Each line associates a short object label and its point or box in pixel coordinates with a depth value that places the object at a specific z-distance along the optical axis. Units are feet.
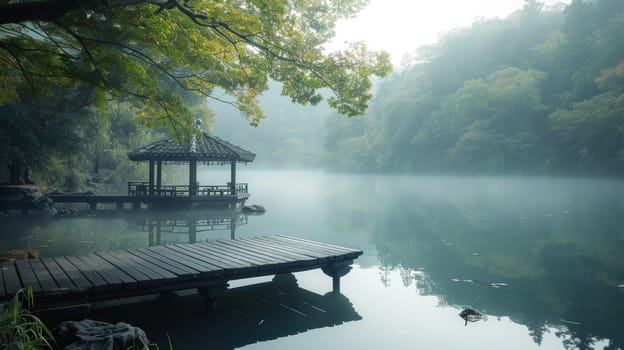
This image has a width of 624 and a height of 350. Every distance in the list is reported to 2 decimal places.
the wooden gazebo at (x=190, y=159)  62.75
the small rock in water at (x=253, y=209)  63.77
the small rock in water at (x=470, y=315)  19.74
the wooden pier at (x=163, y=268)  15.71
